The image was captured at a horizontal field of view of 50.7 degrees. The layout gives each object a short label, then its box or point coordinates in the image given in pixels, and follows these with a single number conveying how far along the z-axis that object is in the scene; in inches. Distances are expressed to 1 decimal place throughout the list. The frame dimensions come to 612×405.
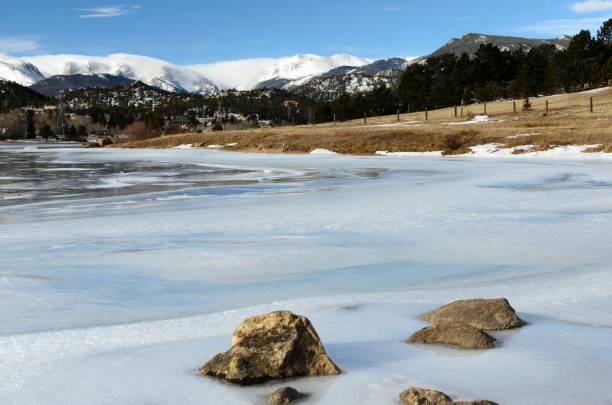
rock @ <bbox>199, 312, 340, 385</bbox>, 174.2
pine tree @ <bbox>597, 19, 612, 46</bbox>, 4968.0
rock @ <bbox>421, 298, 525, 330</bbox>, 221.1
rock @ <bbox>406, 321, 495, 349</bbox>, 202.4
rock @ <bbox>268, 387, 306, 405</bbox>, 159.0
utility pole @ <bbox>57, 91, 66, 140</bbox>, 6520.7
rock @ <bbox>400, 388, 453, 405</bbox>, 151.3
